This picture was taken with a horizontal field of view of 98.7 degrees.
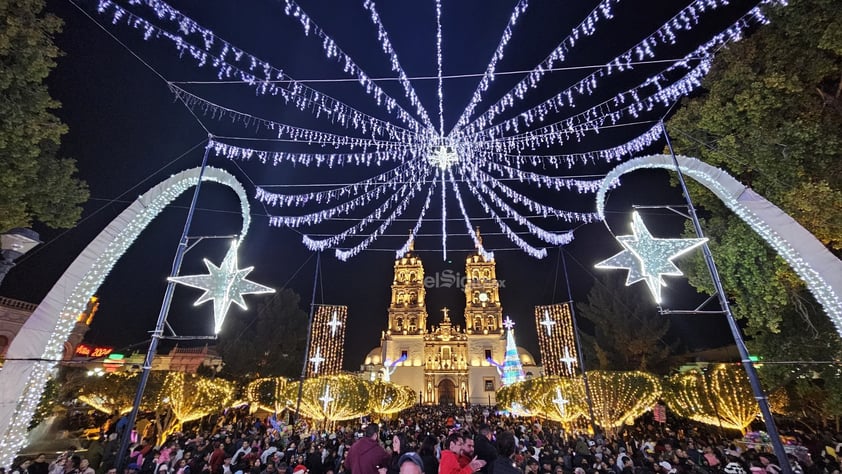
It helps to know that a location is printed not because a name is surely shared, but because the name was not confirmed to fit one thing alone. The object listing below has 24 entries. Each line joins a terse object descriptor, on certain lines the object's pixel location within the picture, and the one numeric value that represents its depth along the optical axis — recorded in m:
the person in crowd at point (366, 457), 4.57
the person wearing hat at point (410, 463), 3.27
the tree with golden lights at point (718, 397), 14.06
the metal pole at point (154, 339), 5.15
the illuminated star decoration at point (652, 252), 6.84
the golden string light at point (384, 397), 22.47
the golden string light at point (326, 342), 36.81
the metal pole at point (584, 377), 13.12
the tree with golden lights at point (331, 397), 18.77
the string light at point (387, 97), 8.34
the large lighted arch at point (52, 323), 5.05
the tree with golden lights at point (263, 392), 23.30
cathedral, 50.25
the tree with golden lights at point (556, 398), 17.83
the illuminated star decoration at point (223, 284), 7.62
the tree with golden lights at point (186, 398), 17.75
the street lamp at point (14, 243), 6.79
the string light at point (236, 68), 6.65
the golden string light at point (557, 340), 33.59
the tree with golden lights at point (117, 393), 17.92
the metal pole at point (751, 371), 4.81
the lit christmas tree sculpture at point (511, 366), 34.44
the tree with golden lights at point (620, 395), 16.09
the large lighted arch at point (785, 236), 5.95
